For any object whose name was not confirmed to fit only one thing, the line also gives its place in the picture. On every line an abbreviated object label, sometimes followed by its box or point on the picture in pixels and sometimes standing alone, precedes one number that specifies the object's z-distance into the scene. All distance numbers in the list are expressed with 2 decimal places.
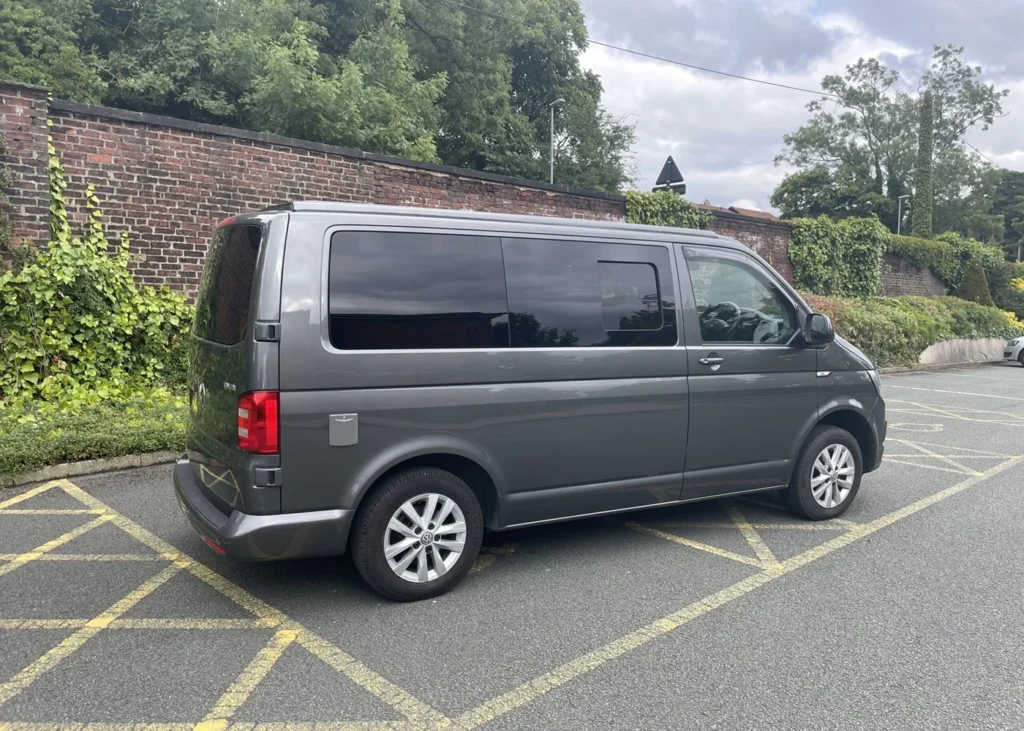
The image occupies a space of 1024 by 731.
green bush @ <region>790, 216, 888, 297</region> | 19.38
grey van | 3.44
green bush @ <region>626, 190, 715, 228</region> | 14.65
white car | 21.27
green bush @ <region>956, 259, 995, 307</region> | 25.86
